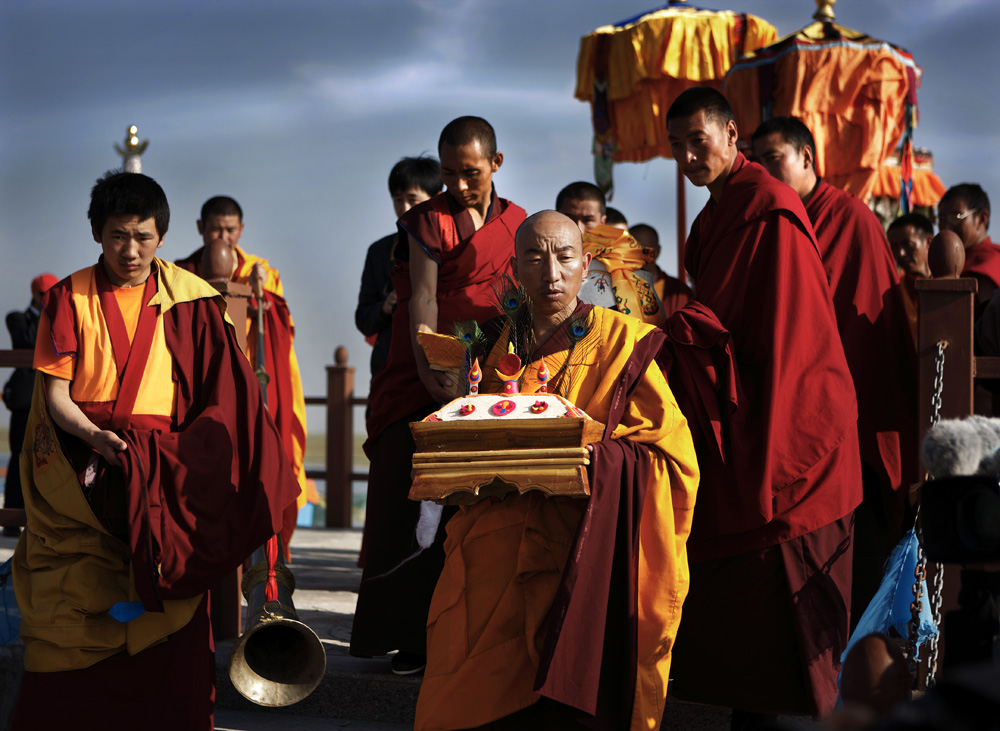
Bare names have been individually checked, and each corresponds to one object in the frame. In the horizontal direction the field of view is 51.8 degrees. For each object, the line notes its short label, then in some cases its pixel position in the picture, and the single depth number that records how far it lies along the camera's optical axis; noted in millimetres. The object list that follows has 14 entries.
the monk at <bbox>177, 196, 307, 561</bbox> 4859
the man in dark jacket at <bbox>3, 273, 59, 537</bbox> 7910
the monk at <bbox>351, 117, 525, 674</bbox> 3525
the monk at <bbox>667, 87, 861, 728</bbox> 3041
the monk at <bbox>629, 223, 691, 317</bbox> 4641
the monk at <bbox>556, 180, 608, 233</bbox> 4739
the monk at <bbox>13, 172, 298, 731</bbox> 3156
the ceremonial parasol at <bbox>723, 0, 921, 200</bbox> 5867
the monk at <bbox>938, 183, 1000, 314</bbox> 4672
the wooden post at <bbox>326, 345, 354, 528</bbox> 8875
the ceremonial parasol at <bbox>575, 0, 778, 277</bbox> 6480
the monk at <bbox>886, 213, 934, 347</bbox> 5289
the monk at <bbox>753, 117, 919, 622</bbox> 3684
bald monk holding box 2641
